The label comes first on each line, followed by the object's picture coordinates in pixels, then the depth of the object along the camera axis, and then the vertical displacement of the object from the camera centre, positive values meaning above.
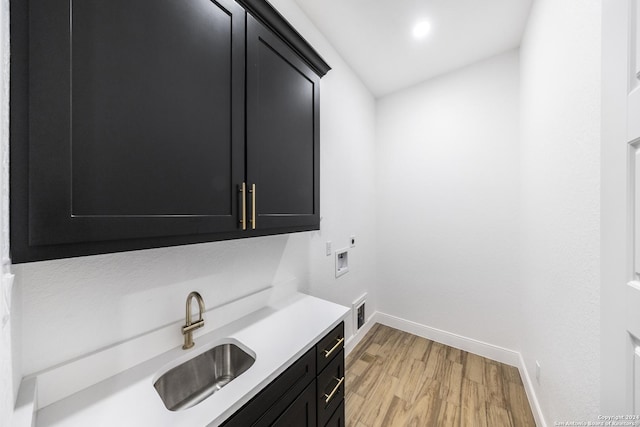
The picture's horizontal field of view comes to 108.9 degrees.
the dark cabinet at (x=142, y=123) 0.50 +0.27
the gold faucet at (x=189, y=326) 0.99 -0.49
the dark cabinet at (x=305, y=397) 0.81 -0.77
